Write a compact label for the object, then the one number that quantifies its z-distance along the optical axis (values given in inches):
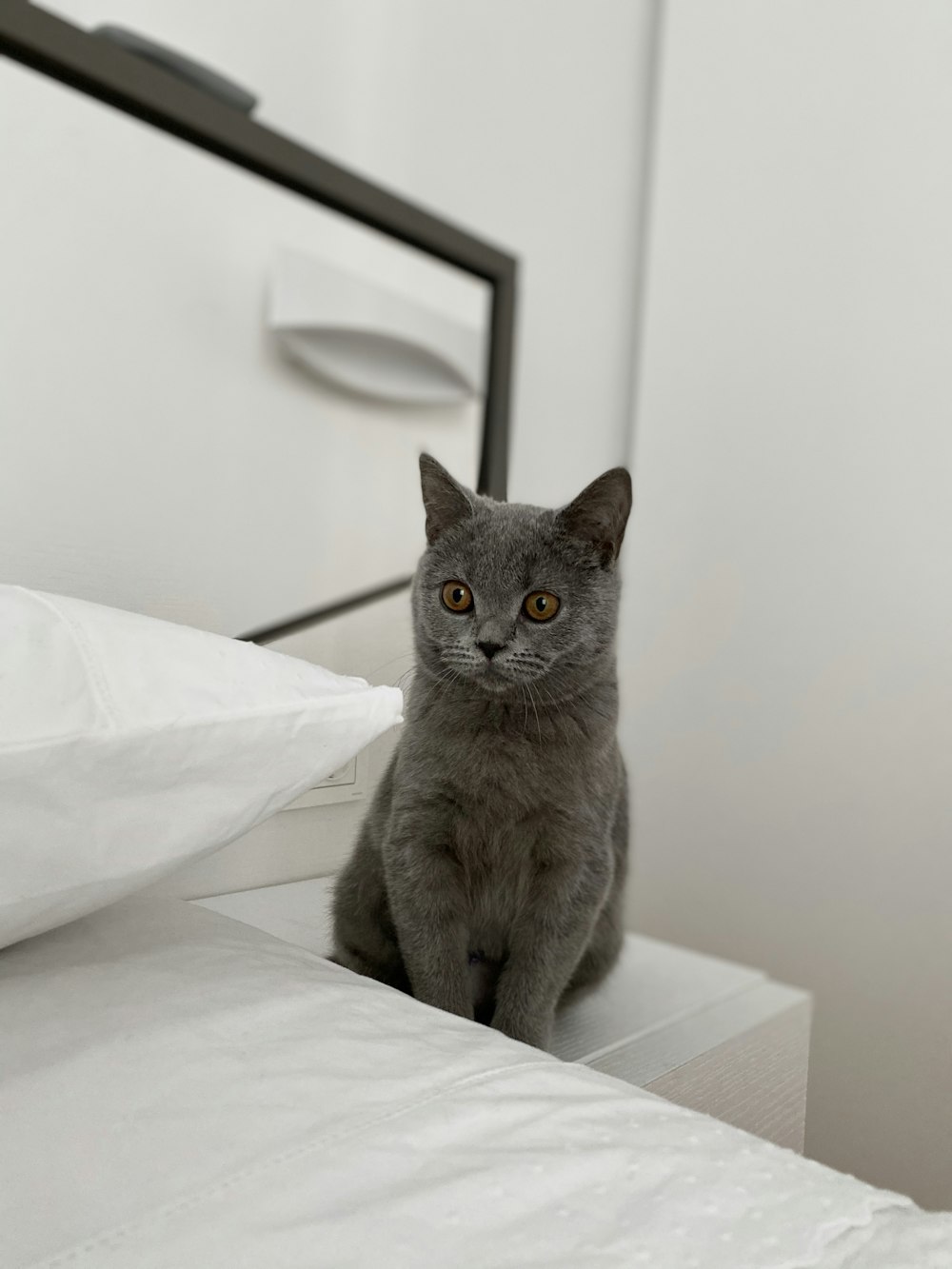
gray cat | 31.2
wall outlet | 34.7
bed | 14.8
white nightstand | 34.2
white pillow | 20.1
